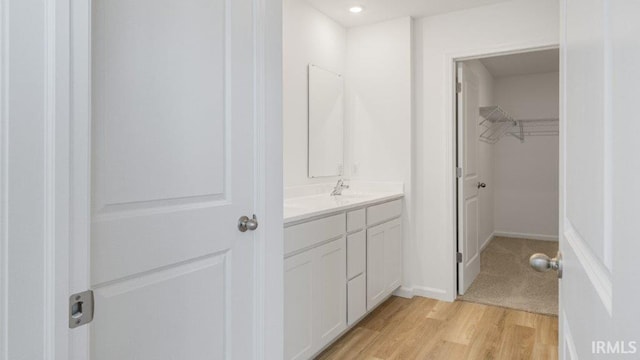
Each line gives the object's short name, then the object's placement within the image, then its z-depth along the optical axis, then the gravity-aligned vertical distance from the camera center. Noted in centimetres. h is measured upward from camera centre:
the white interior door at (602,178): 38 +0
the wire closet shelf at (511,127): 546 +73
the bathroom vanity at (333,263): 206 -55
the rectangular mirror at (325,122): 323 +47
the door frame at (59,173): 73 +1
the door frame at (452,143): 335 +29
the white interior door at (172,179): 102 -1
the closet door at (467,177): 348 -1
